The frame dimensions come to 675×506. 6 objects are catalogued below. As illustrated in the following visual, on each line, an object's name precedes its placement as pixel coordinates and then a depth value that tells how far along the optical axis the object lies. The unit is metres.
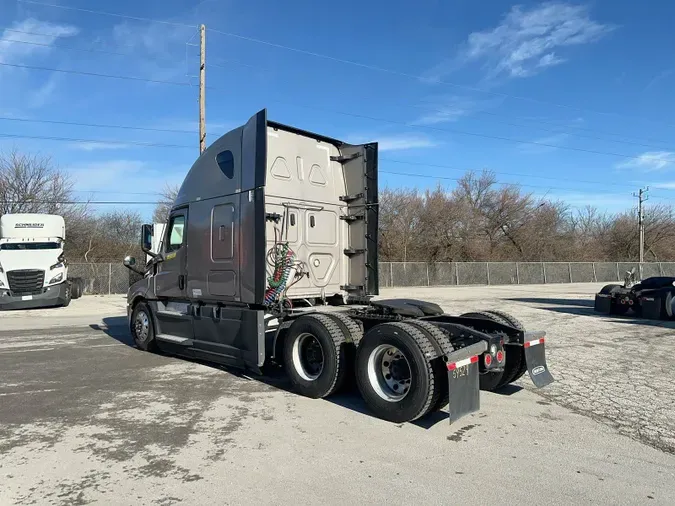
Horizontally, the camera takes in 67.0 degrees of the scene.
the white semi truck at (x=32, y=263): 18.47
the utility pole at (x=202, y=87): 21.27
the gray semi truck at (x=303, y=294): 5.30
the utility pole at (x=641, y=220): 48.75
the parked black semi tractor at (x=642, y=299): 14.40
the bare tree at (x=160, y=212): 38.50
